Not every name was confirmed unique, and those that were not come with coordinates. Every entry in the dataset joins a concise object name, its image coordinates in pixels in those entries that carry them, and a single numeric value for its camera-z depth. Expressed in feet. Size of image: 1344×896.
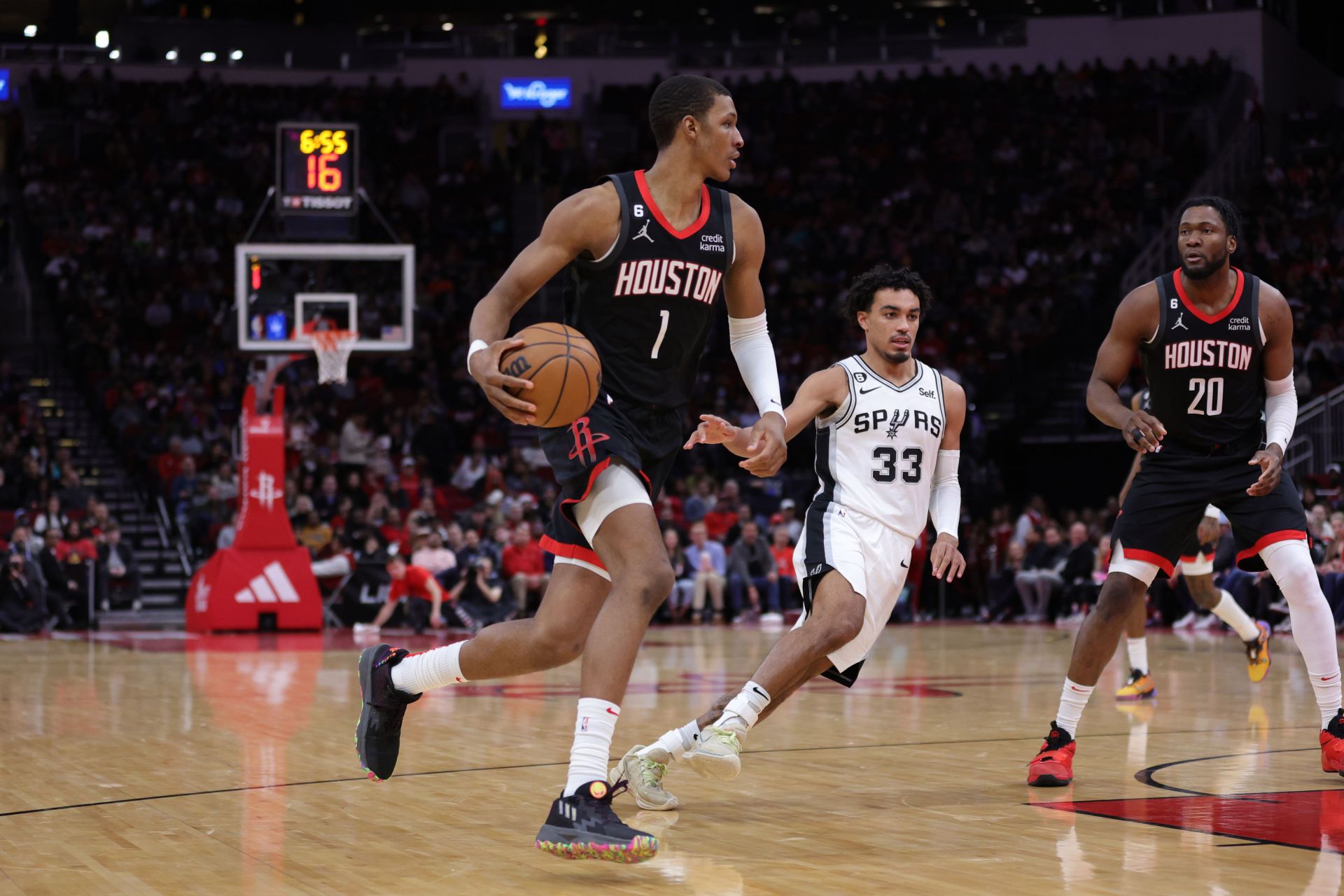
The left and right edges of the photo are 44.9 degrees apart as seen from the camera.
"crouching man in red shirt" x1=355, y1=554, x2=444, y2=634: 52.44
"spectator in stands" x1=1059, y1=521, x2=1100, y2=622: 56.13
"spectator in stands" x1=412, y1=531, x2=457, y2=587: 55.21
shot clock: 52.39
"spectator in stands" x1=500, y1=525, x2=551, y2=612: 55.47
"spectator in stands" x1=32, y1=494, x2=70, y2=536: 56.29
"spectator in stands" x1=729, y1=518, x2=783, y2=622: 59.72
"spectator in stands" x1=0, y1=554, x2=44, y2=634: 50.83
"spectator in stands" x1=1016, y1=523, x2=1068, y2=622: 58.59
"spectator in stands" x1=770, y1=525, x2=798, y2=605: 60.44
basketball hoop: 51.62
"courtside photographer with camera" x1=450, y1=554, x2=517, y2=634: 54.19
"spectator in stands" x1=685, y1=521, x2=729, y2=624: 59.21
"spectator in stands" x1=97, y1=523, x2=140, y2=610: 55.67
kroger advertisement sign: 90.43
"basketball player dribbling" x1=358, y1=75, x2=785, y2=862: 15.01
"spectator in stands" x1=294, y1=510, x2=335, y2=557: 58.23
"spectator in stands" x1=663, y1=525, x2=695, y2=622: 59.62
